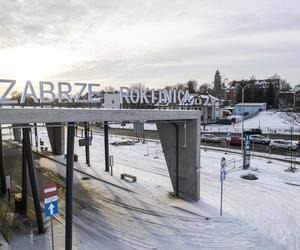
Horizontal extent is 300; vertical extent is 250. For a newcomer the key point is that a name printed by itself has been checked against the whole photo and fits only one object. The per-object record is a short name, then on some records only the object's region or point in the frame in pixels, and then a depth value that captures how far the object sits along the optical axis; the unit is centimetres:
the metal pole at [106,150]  2448
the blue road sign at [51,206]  995
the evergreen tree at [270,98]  10750
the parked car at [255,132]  4965
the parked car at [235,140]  3986
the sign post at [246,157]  2503
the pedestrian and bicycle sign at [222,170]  1520
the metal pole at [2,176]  1856
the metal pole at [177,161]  1771
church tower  12531
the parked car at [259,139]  4041
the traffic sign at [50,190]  983
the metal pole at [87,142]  2443
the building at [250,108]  9362
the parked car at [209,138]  4311
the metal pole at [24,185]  1499
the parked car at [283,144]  3575
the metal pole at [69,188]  1091
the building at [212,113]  7206
